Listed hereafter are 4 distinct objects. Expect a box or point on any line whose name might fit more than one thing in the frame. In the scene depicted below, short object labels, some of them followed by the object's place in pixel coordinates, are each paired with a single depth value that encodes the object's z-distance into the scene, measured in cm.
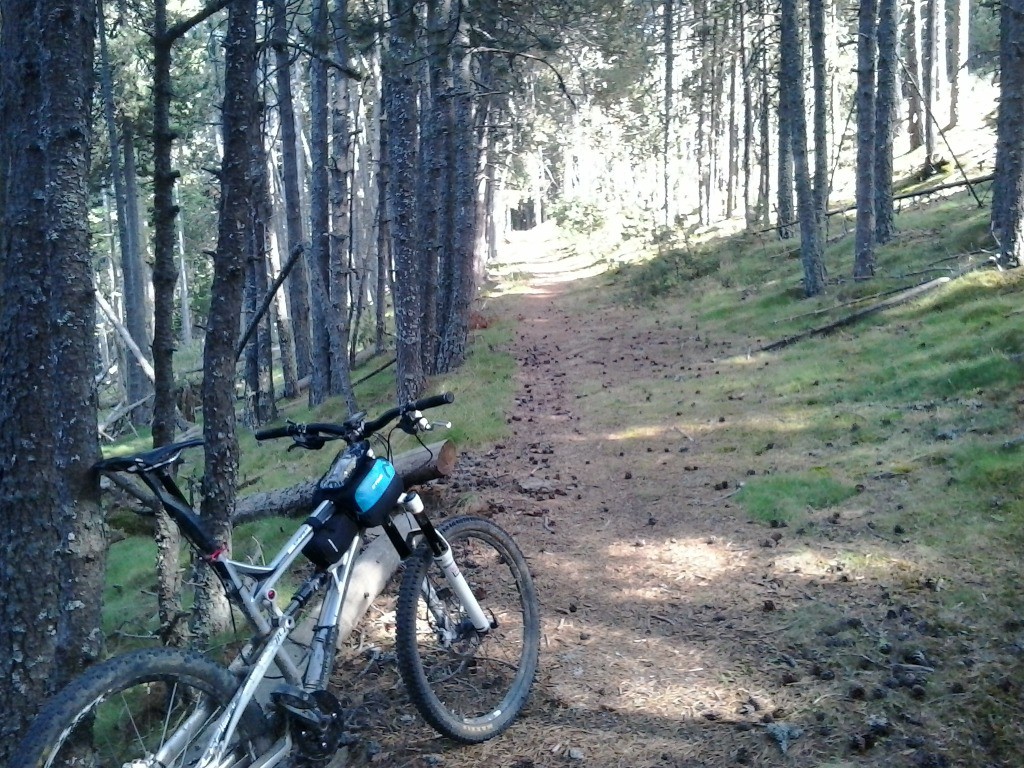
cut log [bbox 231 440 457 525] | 686
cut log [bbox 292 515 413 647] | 533
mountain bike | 304
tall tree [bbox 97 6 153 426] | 2288
